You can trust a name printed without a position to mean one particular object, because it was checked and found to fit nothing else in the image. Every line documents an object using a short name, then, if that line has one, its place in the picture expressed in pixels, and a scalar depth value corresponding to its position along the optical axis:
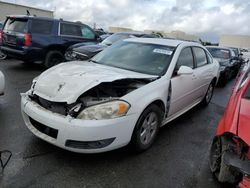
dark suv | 7.56
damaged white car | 2.75
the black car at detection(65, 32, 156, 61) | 7.18
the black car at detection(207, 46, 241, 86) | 8.96
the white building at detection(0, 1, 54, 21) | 30.55
